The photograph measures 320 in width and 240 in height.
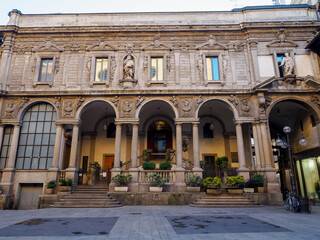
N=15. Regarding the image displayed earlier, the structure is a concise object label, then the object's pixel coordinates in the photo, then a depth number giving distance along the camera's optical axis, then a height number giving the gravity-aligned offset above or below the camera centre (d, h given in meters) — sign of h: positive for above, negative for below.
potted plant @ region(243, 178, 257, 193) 13.99 -0.29
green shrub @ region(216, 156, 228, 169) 17.08 +1.39
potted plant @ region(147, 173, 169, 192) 14.04 -0.11
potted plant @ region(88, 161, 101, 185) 16.69 +0.61
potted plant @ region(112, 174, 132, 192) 14.09 -0.11
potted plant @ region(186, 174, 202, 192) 14.07 -0.17
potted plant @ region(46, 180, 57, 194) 14.01 -0.36
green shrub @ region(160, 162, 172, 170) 15.12 +0.95
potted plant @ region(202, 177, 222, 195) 13.52 -0.28
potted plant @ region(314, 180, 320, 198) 15.53 -0.43
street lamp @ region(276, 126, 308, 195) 11.35 +2.04
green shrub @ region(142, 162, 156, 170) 15.14 +0.95
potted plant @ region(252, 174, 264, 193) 13.97 -0.04
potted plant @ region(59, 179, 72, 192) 13.90 -0.29
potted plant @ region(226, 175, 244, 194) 13.65 -0.23
